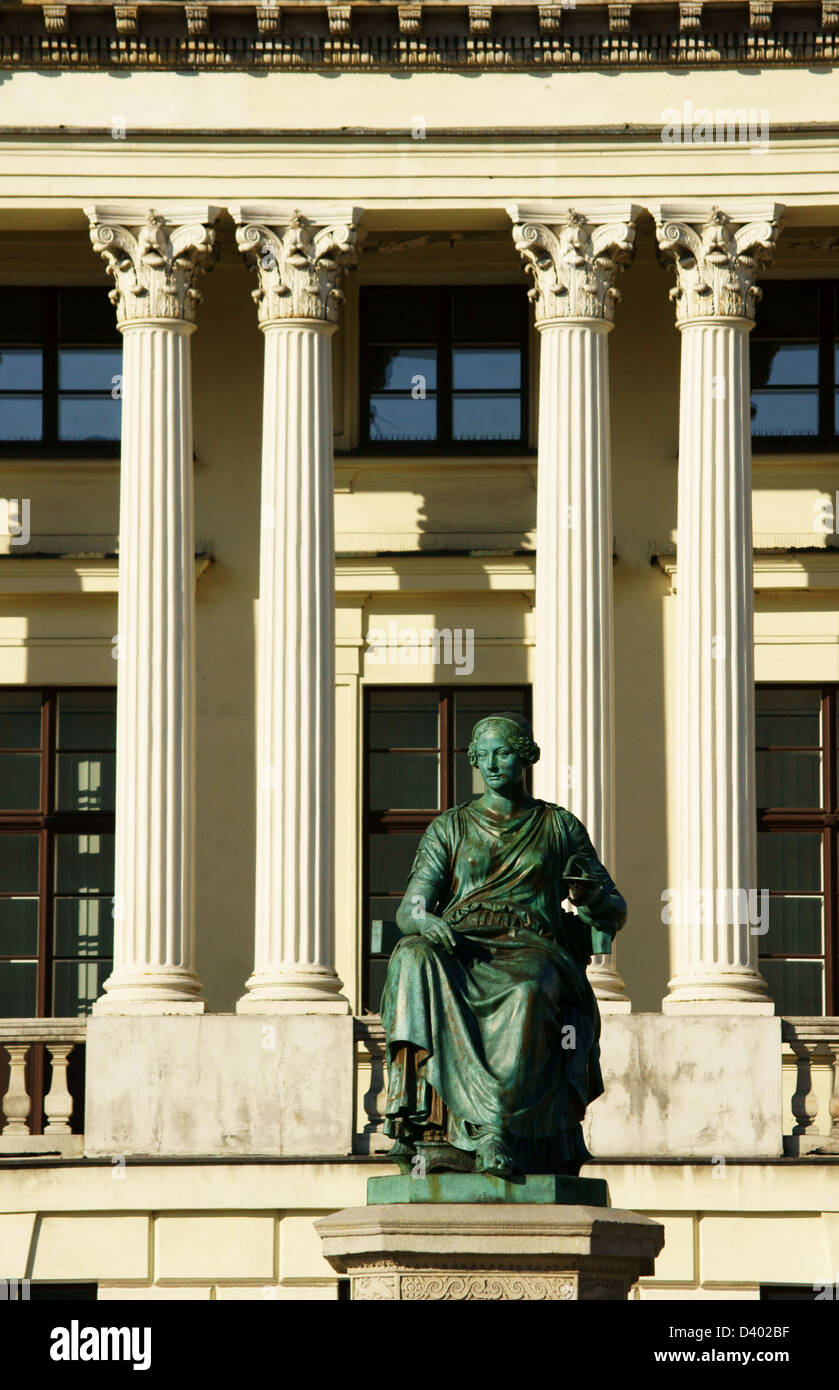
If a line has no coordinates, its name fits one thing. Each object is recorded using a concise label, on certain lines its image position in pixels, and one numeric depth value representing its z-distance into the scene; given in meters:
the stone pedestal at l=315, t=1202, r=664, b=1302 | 15.98
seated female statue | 16.61
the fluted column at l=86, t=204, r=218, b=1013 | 27.72
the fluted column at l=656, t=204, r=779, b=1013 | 27.64
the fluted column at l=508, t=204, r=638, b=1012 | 27.72
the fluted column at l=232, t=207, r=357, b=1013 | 27.75
